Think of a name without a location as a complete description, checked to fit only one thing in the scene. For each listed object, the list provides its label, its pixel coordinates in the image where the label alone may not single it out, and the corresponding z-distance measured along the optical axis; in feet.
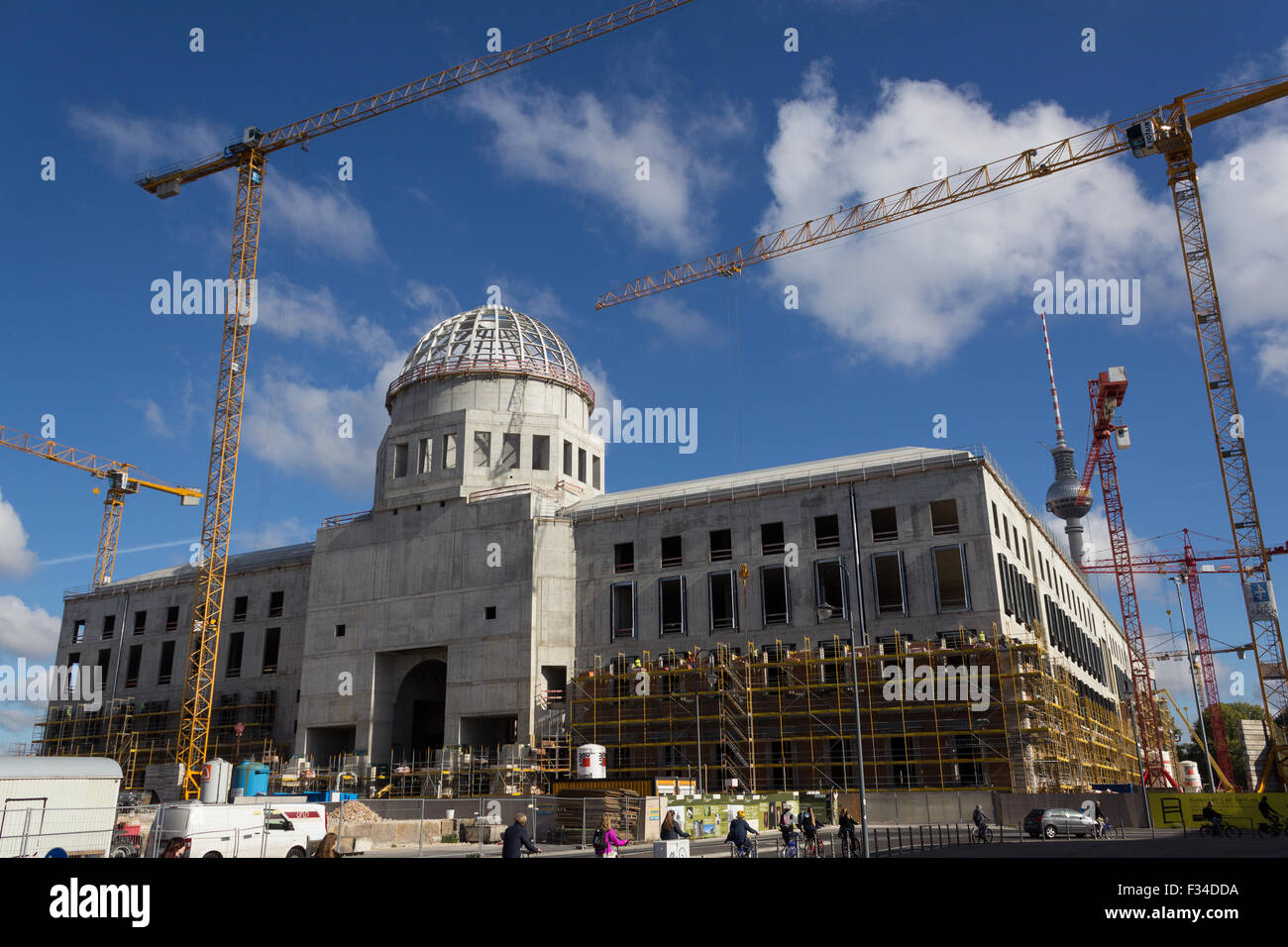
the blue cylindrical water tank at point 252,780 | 183.62
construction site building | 175.11
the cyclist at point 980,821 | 112.47
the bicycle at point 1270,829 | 123.24
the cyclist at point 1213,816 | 125.70
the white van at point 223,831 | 84.69
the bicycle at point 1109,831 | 119.23
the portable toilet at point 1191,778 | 267.59
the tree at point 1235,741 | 432.66
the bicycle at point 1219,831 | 124.77
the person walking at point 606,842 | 77.56
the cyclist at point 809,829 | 100.42
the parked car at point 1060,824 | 118.93
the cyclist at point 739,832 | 79.46
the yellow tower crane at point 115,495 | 318.86
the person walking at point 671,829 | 79.00
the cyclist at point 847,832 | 96.71
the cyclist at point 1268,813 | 124.77
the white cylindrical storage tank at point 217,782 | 165.07
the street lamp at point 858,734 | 79.61
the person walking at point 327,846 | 72.90
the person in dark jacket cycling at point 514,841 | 53.26
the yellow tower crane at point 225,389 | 209.26
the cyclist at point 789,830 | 92.88
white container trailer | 87.61
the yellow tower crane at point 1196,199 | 209.26
